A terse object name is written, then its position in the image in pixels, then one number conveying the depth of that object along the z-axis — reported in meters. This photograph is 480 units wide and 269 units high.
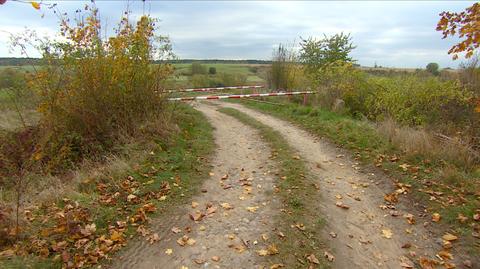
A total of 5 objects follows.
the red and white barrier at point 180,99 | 9.43
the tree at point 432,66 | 21.59
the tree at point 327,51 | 18.98
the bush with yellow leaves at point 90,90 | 6.89
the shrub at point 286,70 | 17.42
